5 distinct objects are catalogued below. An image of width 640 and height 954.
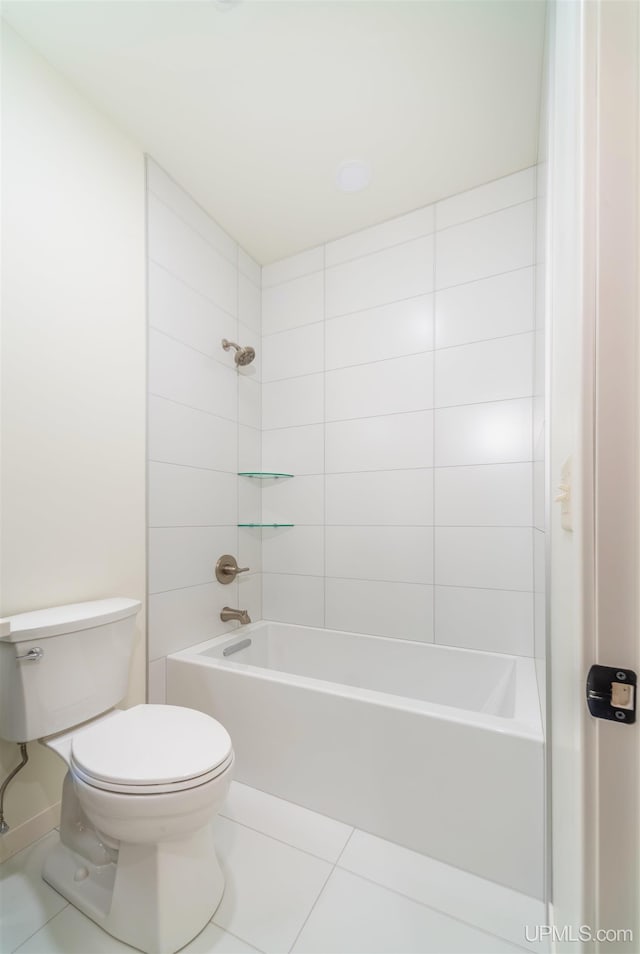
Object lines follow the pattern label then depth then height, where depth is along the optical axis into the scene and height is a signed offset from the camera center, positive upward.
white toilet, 0.93 -0.71
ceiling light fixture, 1.72 +1.36
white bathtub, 1.09 -0.87
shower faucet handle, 1.98 -0.45
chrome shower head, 2.12 +0.67
